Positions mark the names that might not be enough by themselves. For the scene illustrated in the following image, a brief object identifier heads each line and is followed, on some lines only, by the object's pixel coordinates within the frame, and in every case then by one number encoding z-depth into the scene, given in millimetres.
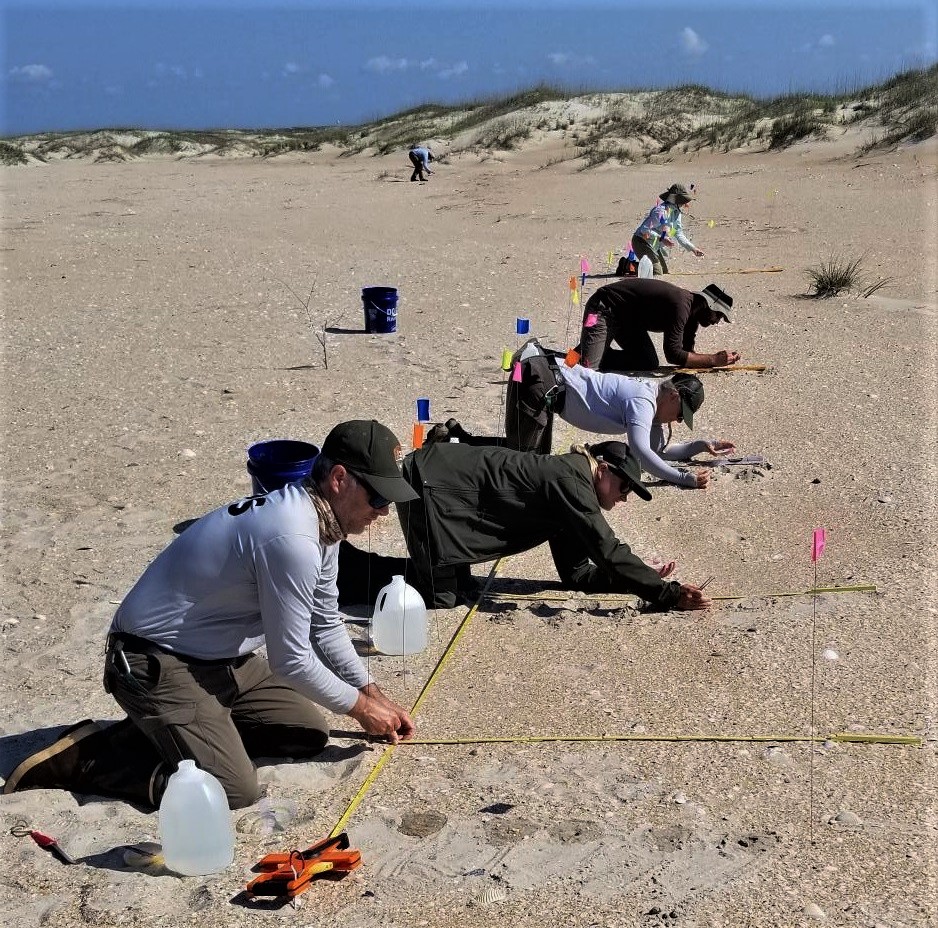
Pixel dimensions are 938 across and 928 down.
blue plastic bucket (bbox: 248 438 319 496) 5473
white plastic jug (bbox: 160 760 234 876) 3373
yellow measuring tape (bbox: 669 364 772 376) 9234
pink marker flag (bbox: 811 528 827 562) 4344
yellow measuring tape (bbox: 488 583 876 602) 5293
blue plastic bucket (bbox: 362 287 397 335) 10266
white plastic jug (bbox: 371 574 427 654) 4902
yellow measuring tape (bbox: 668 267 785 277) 13094
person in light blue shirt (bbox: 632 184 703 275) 12086
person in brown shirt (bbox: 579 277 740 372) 9013
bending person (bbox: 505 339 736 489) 6098
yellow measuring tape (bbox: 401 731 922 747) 3992
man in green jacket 4992
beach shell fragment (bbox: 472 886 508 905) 3250
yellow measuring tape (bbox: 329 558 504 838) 3707
